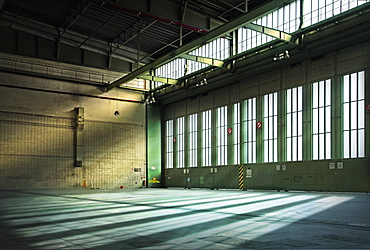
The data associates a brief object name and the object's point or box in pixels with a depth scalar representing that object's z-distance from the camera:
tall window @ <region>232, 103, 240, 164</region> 39.78
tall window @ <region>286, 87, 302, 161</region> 33.38
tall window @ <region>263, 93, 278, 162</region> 35.71
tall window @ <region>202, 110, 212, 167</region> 43.75
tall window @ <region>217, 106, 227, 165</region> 41.53
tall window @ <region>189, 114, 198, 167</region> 46.03
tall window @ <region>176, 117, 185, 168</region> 48.22
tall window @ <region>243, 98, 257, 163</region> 37.88
